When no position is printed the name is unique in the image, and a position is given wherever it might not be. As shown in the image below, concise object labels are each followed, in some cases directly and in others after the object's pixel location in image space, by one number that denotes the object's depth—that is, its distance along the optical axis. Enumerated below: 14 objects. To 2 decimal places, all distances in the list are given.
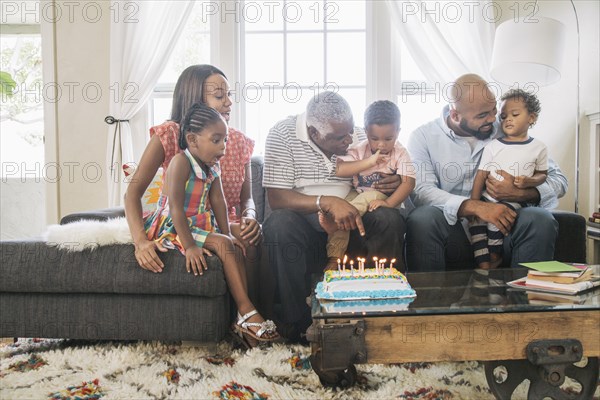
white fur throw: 1.92
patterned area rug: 1.49
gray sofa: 1.87
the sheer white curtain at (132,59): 3.34
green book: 1.49
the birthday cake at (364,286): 1.40
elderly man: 1.95
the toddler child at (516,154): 2.22
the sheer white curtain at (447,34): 3.16
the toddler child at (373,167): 2.07
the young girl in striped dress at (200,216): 1.87
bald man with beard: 2.10
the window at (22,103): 4.91
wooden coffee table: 1.23
